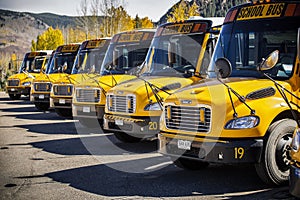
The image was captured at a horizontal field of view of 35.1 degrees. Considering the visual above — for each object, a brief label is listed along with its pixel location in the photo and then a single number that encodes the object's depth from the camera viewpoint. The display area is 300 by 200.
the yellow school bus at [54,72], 17.75
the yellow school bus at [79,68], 15.13
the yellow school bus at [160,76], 9.69
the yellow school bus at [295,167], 5.37
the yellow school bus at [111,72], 12.32
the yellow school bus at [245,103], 6.76
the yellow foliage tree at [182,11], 26.47
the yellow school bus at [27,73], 24.22
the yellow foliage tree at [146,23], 49.35
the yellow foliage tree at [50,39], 69.56
